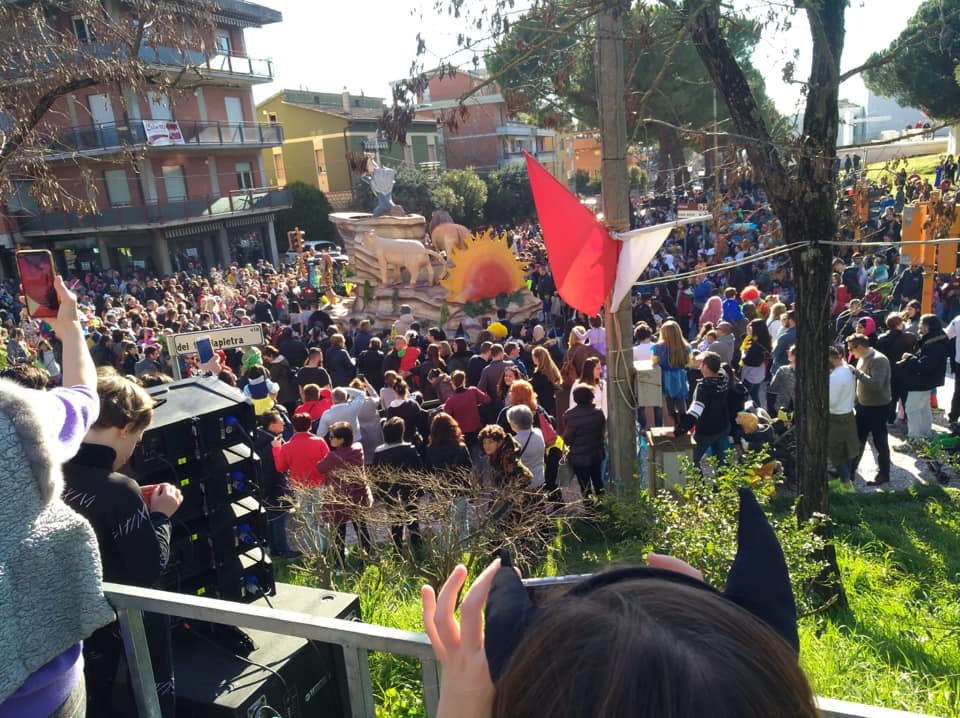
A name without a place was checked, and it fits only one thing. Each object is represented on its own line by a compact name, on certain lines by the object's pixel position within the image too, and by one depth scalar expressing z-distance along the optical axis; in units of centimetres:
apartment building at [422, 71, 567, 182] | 5038
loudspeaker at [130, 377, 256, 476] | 307
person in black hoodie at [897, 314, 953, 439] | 805
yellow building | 4247
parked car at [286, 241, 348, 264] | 2672
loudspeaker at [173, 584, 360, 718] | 282
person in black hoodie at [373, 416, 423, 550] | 563
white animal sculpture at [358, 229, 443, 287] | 1834
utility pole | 603
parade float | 1753
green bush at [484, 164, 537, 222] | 4284
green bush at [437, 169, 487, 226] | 3928
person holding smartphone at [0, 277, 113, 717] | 166
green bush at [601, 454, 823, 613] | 426
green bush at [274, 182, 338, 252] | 3762
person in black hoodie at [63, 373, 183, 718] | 243
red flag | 619
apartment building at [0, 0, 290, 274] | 2953
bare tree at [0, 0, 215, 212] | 666
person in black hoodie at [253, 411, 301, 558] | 664
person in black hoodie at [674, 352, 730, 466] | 714
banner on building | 2881
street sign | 681
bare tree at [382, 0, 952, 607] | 453
